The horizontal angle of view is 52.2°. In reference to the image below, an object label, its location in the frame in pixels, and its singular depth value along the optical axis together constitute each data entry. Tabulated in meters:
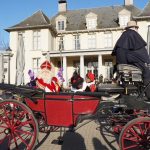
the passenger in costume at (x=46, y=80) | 3.12
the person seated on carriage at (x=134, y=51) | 2.46
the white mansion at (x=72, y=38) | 18.40
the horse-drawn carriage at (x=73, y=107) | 2.39
